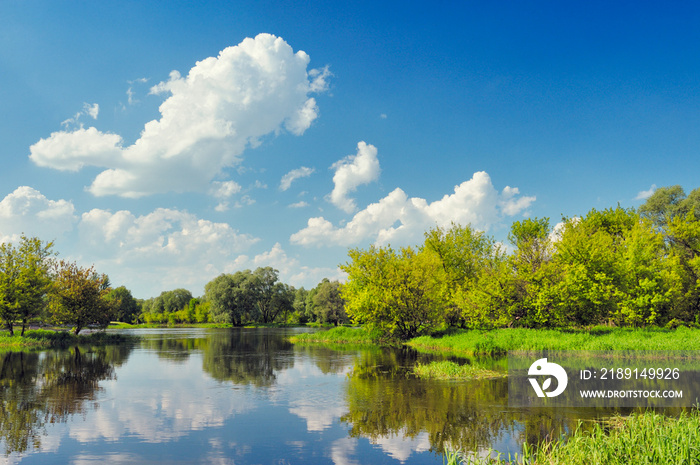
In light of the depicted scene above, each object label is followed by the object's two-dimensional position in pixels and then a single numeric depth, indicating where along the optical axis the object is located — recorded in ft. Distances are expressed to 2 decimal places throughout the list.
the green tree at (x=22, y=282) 165.48
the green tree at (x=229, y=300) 396.37
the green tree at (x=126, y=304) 441.27
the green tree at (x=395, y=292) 168.14
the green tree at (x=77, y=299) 192.03
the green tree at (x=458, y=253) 193.57
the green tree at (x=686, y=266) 161.58
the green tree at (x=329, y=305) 371.97
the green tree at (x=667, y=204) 229.86
